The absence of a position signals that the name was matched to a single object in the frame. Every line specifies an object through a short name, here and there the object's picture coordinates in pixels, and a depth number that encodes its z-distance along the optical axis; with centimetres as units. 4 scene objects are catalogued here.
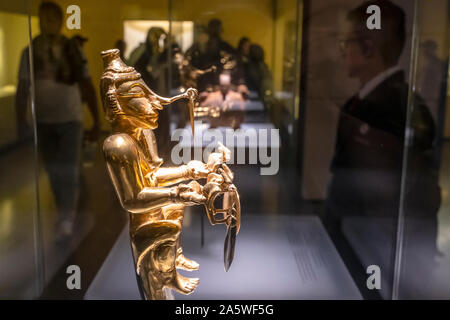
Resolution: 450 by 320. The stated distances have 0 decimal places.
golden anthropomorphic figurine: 85
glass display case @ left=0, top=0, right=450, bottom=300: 116
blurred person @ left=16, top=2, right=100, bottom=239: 123
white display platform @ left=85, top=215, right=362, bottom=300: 117
